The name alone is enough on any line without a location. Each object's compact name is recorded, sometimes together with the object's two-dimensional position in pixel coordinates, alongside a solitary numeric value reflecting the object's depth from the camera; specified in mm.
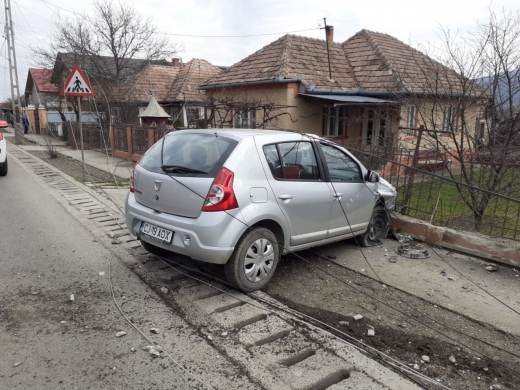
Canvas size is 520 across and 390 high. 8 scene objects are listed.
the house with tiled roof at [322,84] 14758
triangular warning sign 9633
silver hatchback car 3932
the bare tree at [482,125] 6094
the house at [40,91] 29030
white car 10469
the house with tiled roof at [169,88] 22730
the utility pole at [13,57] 22234
